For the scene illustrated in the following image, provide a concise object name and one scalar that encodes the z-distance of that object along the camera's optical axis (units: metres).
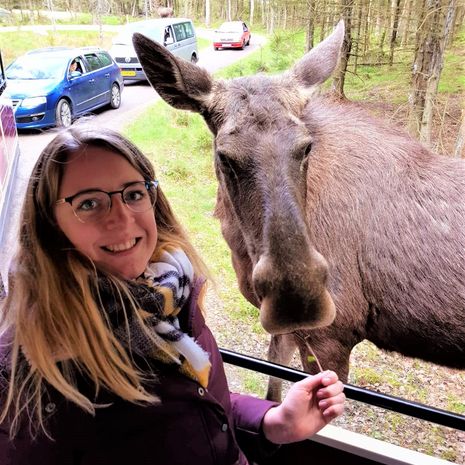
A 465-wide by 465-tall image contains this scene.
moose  1.17
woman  0.66
